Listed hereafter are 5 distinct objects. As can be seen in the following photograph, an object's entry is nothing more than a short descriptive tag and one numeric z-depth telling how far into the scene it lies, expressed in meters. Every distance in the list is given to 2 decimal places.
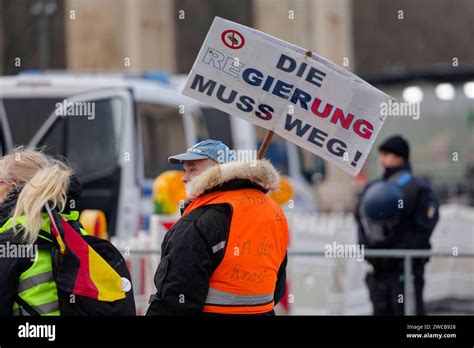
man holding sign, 6.78
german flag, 6.47
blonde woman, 6.43
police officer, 12.06
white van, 19.14
